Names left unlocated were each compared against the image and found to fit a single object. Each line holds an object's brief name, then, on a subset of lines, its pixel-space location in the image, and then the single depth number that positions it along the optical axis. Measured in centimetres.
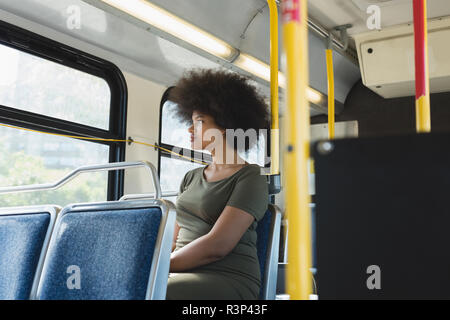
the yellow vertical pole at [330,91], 312
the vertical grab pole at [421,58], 97
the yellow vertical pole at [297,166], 57
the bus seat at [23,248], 166
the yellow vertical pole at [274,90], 216
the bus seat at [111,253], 133
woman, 155
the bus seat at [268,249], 176
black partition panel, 56
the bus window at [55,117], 315
